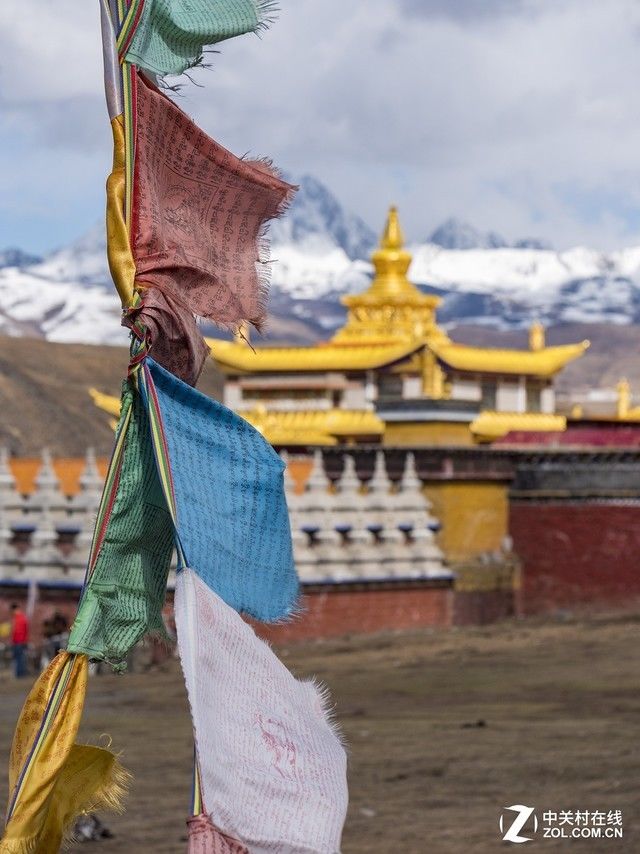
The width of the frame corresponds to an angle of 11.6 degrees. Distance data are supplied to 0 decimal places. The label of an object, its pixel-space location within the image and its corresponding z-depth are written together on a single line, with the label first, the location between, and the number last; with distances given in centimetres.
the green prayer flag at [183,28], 986
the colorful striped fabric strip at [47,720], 894
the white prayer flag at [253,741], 845
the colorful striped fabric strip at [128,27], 976
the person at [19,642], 3693
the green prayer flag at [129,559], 944
